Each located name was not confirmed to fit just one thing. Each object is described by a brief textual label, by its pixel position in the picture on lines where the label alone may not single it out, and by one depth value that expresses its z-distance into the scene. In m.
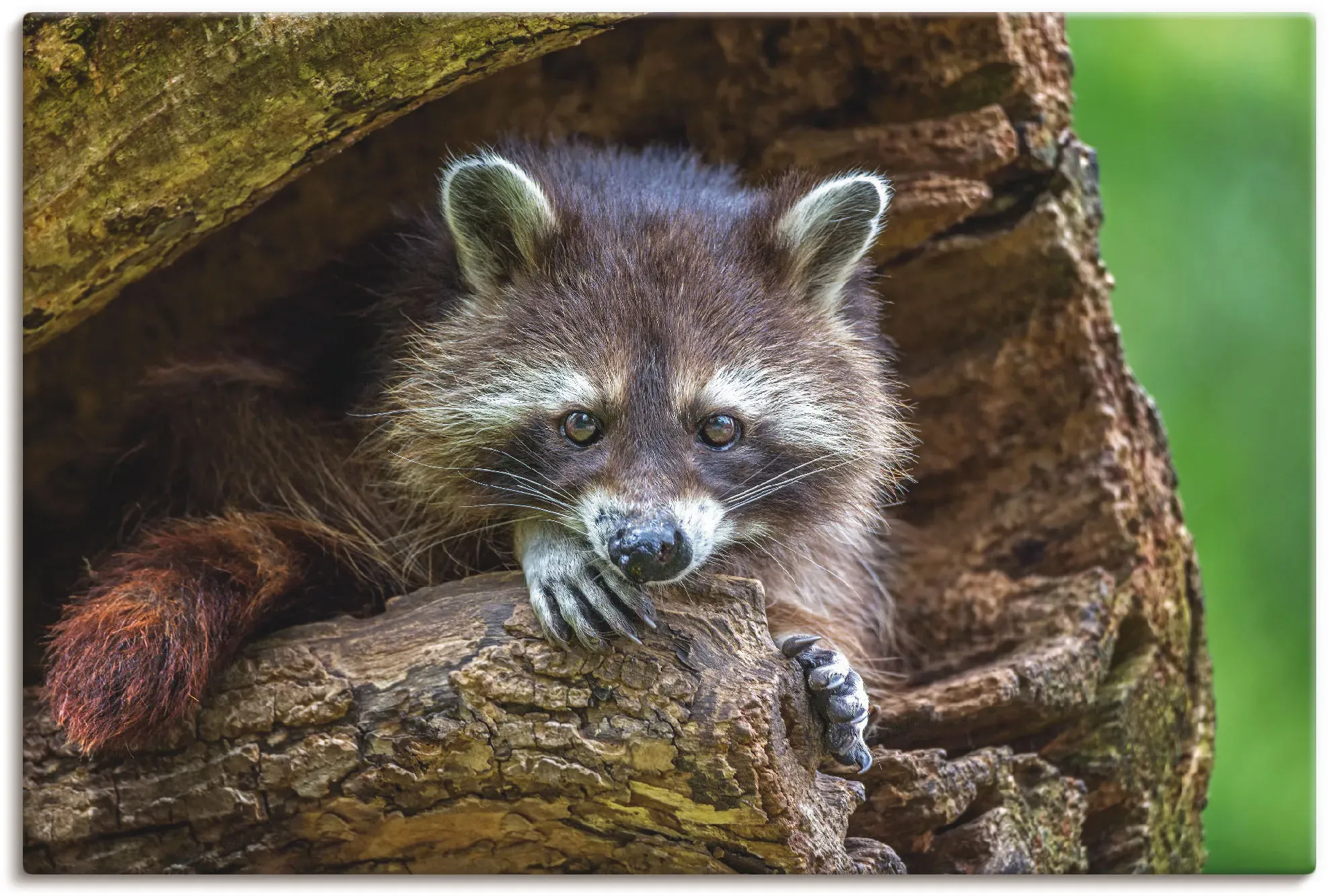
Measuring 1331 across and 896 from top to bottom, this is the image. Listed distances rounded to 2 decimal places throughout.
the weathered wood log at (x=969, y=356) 7.36
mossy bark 5.87
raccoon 5.73
